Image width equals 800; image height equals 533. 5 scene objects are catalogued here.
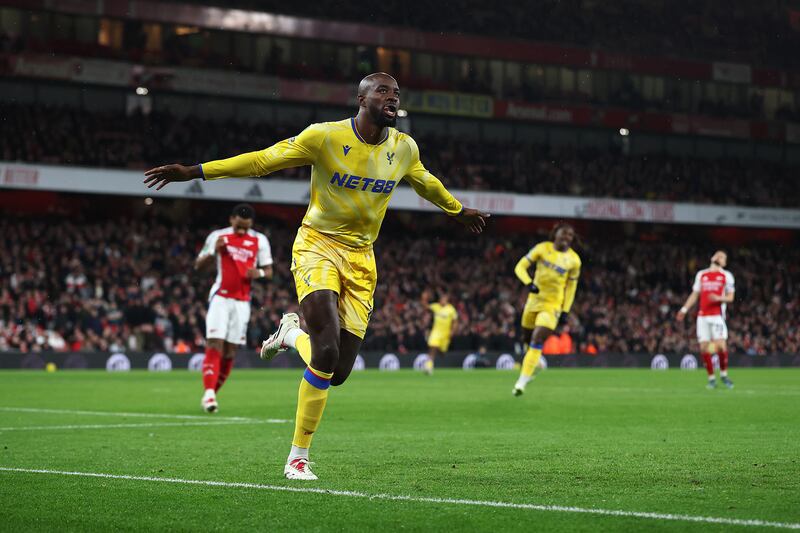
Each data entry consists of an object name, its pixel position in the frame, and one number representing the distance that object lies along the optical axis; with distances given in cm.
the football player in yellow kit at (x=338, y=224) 796
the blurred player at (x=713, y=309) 2242
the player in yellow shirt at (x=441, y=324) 3391
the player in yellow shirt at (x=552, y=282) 1886
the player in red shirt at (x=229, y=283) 1500
